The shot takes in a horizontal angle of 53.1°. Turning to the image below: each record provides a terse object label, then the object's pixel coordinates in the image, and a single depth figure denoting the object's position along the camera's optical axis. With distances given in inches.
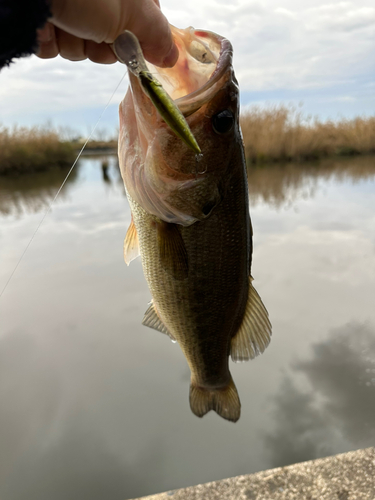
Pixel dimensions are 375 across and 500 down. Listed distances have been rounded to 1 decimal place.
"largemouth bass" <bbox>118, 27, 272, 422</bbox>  10.6
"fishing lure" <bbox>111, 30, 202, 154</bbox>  7.1
